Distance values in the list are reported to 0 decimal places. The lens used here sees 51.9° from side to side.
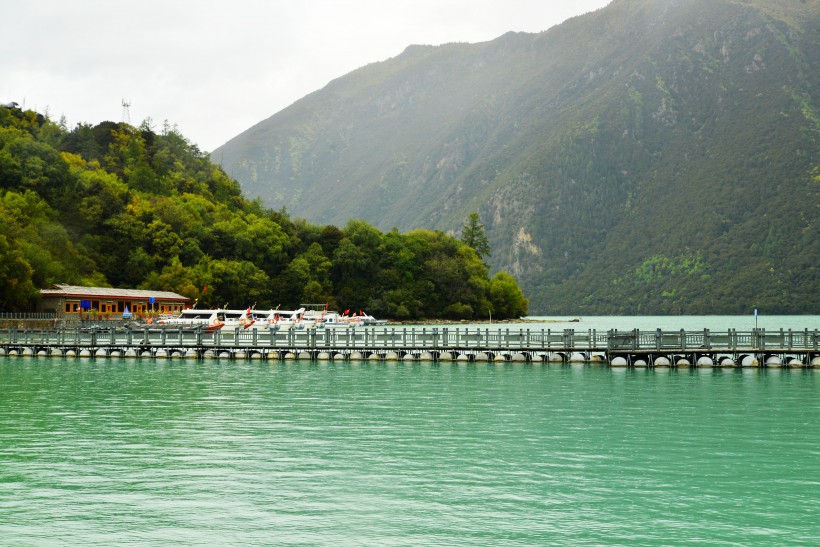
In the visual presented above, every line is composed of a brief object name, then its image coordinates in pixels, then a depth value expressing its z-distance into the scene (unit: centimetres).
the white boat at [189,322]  8931
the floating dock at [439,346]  5378
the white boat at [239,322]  9924
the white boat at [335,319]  13212
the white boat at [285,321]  10675
